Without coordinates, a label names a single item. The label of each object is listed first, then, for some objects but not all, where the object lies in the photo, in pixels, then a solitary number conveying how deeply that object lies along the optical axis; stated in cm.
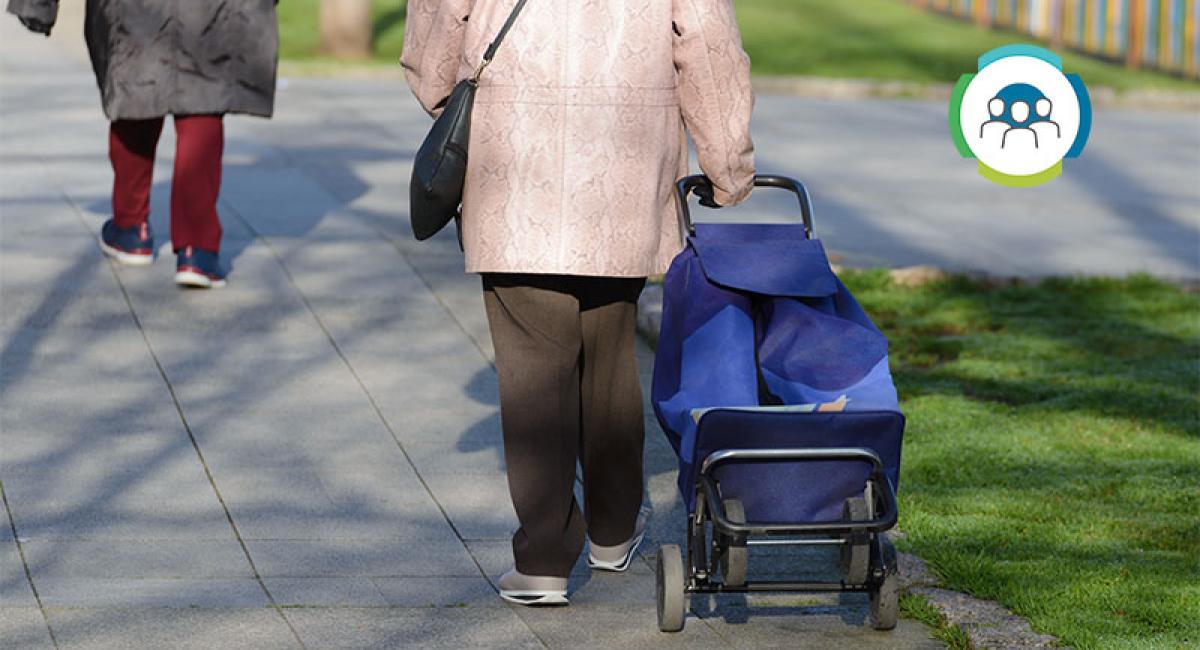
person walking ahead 1608
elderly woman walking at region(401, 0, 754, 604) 939
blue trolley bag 903
